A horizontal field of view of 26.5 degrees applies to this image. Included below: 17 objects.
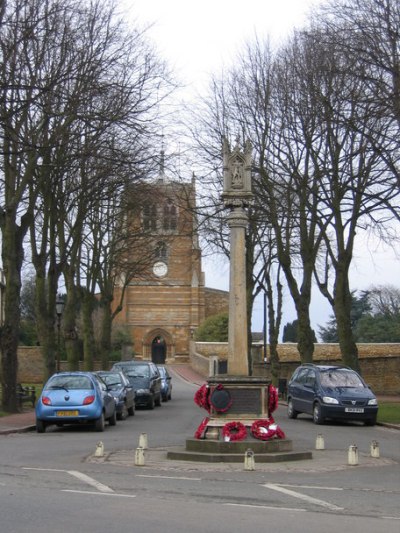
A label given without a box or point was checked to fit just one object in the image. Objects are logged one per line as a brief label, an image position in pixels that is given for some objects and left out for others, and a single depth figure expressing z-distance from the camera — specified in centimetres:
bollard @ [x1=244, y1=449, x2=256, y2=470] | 1342
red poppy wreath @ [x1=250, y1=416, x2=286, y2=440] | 1535
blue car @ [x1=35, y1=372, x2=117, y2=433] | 2086
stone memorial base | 1506
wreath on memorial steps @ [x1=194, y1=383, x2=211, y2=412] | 1602
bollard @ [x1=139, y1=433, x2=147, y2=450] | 1578
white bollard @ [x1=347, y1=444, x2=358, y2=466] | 1448
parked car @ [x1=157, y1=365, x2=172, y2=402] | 3746
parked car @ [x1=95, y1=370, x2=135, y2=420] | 2569
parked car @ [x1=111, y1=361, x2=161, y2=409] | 3197
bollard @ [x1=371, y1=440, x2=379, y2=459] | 1556
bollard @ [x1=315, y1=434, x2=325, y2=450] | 1683
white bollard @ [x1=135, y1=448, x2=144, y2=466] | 1407
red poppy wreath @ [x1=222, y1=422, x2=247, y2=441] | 1528
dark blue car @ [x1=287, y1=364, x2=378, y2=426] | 2427
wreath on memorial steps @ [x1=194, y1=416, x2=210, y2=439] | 1561
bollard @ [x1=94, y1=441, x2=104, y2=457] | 1506
